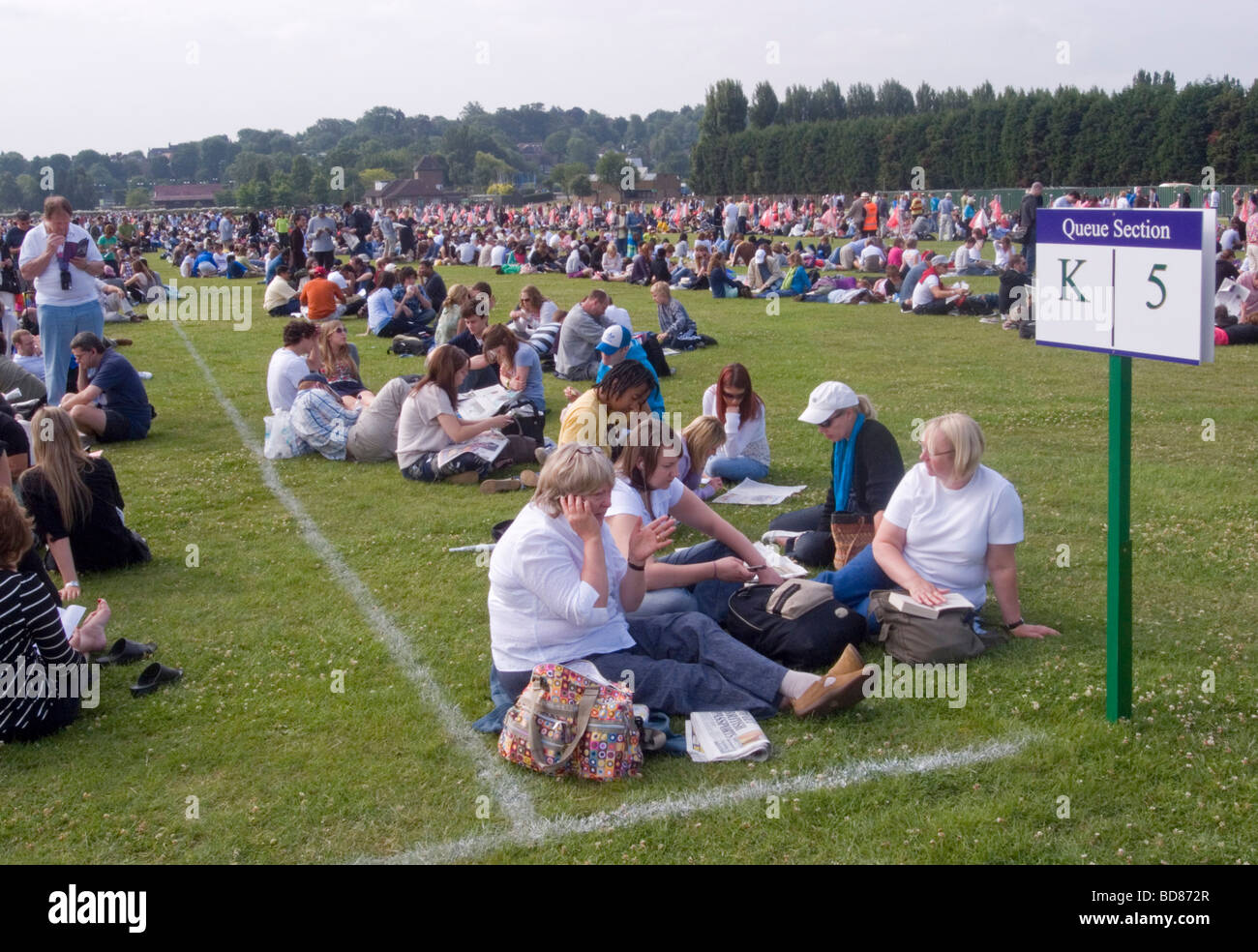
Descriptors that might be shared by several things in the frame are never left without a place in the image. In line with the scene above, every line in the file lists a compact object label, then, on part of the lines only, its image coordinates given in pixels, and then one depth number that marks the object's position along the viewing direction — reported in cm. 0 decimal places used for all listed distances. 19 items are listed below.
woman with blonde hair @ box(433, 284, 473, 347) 1502
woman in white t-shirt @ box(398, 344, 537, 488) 995
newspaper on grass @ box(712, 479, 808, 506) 909
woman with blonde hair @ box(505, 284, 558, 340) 1613
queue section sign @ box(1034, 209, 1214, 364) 430
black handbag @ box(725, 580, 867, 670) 582
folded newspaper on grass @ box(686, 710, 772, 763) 489
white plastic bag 1127
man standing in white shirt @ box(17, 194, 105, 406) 1144
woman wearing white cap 696
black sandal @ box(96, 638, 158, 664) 621
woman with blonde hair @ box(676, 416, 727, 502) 820
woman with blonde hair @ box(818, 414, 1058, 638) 580
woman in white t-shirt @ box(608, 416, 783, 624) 608
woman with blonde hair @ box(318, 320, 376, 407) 1235
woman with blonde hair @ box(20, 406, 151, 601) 718
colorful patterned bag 474
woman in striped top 512
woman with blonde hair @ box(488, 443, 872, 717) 497
